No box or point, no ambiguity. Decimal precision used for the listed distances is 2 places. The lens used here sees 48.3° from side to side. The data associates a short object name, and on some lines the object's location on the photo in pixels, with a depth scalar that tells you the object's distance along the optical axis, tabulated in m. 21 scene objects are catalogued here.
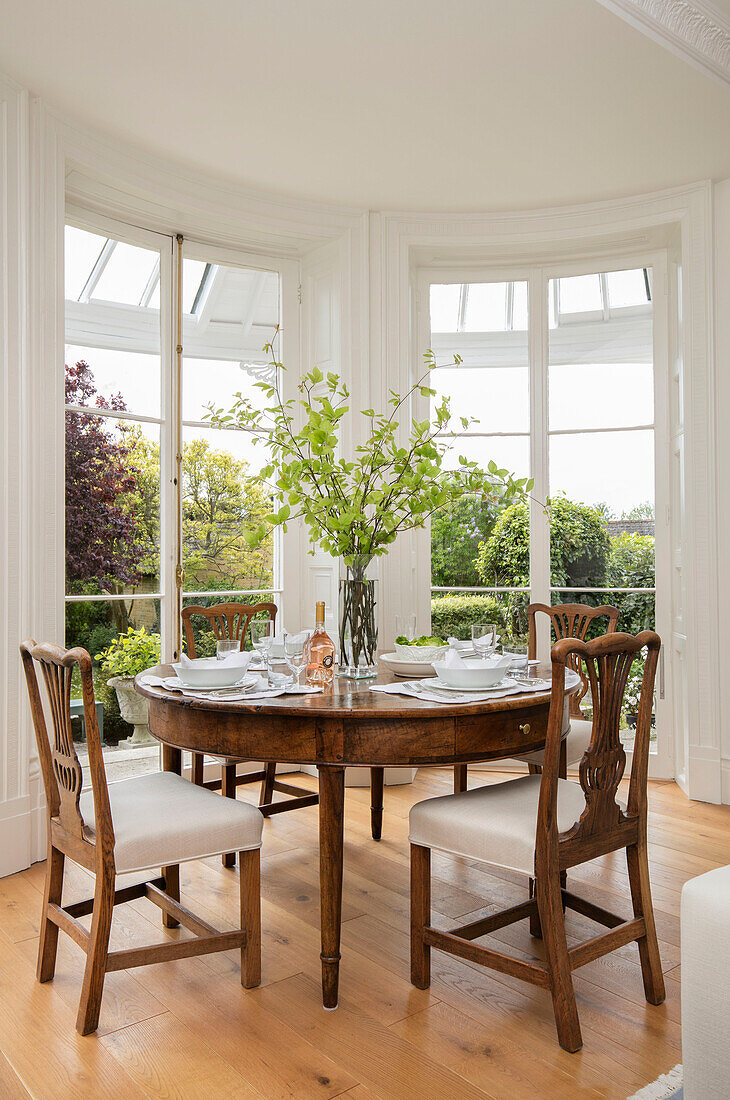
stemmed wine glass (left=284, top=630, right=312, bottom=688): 2.61
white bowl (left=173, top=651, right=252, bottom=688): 2.24
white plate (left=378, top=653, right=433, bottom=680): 2.55
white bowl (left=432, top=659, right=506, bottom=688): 2.19
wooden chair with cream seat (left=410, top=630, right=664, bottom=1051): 1.89
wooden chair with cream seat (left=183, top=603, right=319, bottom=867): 3.09
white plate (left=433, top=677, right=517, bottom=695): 2.18
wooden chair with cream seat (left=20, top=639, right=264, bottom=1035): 1.93
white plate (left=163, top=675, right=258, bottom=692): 2.25
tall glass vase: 2.50
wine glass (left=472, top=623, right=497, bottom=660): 2.54
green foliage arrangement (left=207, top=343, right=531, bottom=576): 2.40
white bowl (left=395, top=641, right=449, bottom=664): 2.58
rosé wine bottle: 2.39
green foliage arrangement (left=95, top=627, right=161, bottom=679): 3.71
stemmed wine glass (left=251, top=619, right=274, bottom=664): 2.79
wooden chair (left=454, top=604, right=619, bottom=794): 2.89
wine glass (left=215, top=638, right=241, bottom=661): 2.41
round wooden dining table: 2.02
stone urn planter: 3.73
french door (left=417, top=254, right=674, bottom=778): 4.32
